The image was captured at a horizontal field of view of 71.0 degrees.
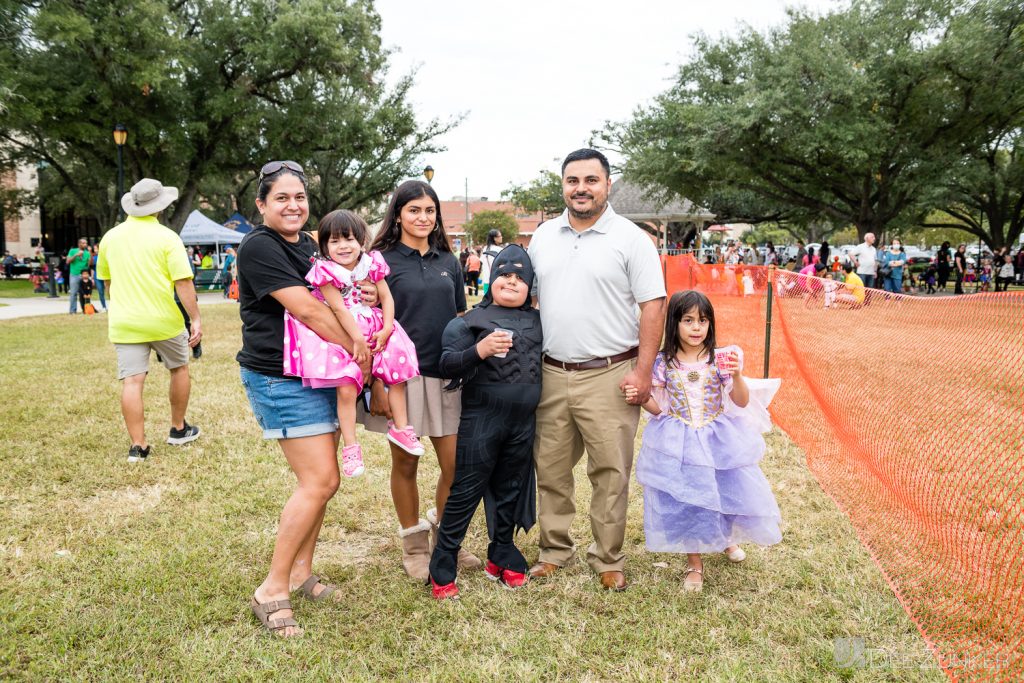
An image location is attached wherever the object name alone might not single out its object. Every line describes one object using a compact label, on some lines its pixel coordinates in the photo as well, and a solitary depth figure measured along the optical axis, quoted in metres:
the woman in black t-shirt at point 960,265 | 24.09
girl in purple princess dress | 3.57
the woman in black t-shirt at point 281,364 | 2.97
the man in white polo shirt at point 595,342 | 3.49
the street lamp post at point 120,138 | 19.12
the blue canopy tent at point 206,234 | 27.36
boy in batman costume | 3.42
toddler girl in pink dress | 3.03
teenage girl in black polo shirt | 3.49
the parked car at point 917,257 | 43.02
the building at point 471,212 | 78.56
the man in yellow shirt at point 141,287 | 5.44
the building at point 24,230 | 44.59
